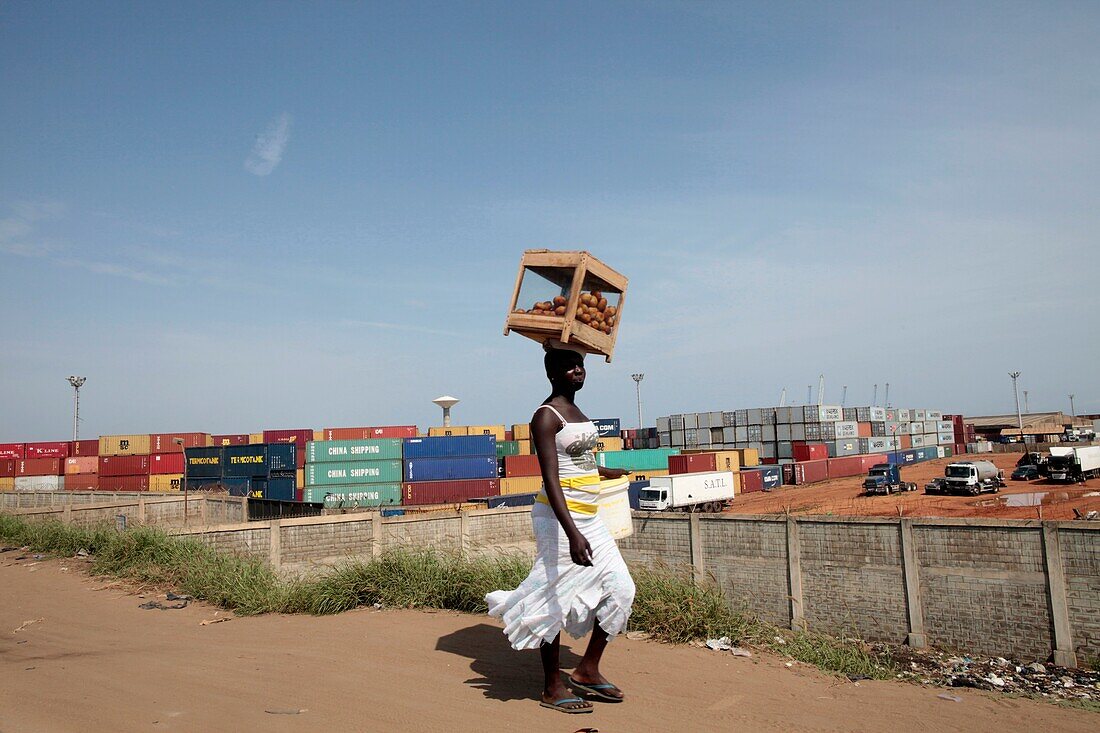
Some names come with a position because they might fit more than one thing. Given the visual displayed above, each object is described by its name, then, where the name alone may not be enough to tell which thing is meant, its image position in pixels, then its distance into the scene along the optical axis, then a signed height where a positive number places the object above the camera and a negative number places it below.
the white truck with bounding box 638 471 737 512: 31.22 -3.19
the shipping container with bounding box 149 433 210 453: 43.25 +0.07
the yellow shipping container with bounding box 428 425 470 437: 44.00 +0.23
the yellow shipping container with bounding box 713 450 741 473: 47.28 -2.65
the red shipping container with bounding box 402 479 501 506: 35.03 -2.94
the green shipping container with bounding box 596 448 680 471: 44.22 -2.08
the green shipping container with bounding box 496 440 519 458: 44.53 -1.07
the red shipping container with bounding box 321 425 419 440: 42.66 +0.25
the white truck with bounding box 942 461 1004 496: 33.69 -3.19
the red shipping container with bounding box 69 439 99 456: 45.41 -0.12
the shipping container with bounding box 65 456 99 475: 43.06 -1.13
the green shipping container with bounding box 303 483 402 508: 33.72 -2.84
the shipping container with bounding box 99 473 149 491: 40.41 -2.21
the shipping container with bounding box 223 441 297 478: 35.56 -1.00
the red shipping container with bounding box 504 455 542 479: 37.59 -1.94
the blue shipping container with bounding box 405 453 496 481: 35.72 -1.79
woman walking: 3.42 -0.74
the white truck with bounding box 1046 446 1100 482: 36.44 -2.80
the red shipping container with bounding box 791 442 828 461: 62.72 -2.83
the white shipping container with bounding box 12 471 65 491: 43.53 -2.16
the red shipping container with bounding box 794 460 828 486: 53.69 -4.07
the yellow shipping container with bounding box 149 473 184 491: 39.72 -2.18
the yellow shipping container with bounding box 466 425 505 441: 46.39 +0.19
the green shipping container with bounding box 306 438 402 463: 34.34 -0.68
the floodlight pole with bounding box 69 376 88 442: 49.56 +4.65
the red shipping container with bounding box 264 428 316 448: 45.56 +0.22
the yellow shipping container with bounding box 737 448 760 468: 55.91 -2.74
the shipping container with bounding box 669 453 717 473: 44.41 -2.49
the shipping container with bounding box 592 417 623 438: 52.62 +0.09
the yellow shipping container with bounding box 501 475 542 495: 36.34 -2.88
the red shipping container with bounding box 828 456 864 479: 57.62 -4.01
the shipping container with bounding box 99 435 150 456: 42.81 +0.02
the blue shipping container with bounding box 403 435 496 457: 36.16 -0.66
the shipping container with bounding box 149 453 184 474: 40.34 -1.14
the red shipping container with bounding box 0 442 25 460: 46.50 -0.03
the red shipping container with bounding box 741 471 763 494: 47.69 -4.14
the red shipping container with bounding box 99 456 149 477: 40.84 -1.18
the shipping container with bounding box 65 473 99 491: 42.19 -2.14
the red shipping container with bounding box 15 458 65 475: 44.38 -1.17
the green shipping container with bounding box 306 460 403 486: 34.09 -1.81
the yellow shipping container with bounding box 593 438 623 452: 48.31 -1.12
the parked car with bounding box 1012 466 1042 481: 41.00 -3.61
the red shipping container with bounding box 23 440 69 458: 46.09 -0.11
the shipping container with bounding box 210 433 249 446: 47.44 +0.17
